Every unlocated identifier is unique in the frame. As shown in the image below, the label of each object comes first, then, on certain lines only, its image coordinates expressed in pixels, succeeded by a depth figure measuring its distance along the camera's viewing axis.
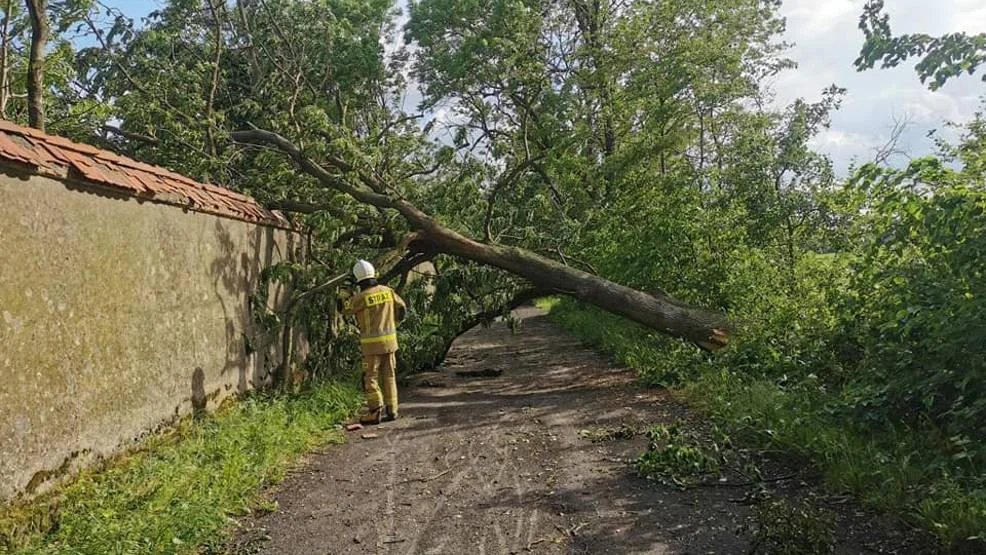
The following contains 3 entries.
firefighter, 6.87
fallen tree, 8.62
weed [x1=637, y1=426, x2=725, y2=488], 4.55
